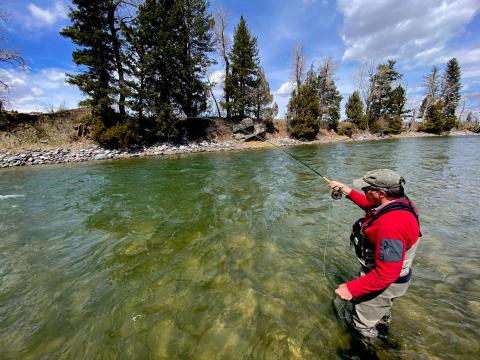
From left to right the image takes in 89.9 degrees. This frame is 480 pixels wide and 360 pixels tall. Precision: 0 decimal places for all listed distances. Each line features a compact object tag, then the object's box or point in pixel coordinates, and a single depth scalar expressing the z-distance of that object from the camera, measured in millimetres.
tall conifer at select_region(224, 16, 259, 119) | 33500
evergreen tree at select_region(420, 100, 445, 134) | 44688
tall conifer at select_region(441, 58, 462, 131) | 52188
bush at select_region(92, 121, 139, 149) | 22586
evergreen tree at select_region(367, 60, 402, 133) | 47781
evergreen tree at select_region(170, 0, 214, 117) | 27719
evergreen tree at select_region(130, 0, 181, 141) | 24719
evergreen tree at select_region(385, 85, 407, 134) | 43719
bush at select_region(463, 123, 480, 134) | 47997
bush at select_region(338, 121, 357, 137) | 41469
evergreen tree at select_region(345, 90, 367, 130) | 44344
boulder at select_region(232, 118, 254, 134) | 33250
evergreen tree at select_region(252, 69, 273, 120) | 36375
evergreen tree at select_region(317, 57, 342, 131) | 42000
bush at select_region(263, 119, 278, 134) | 37738
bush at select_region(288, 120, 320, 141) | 35344
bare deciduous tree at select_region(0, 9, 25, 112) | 18297
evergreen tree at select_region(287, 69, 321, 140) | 35469
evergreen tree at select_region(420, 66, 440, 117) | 52266
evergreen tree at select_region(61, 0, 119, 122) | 21391
